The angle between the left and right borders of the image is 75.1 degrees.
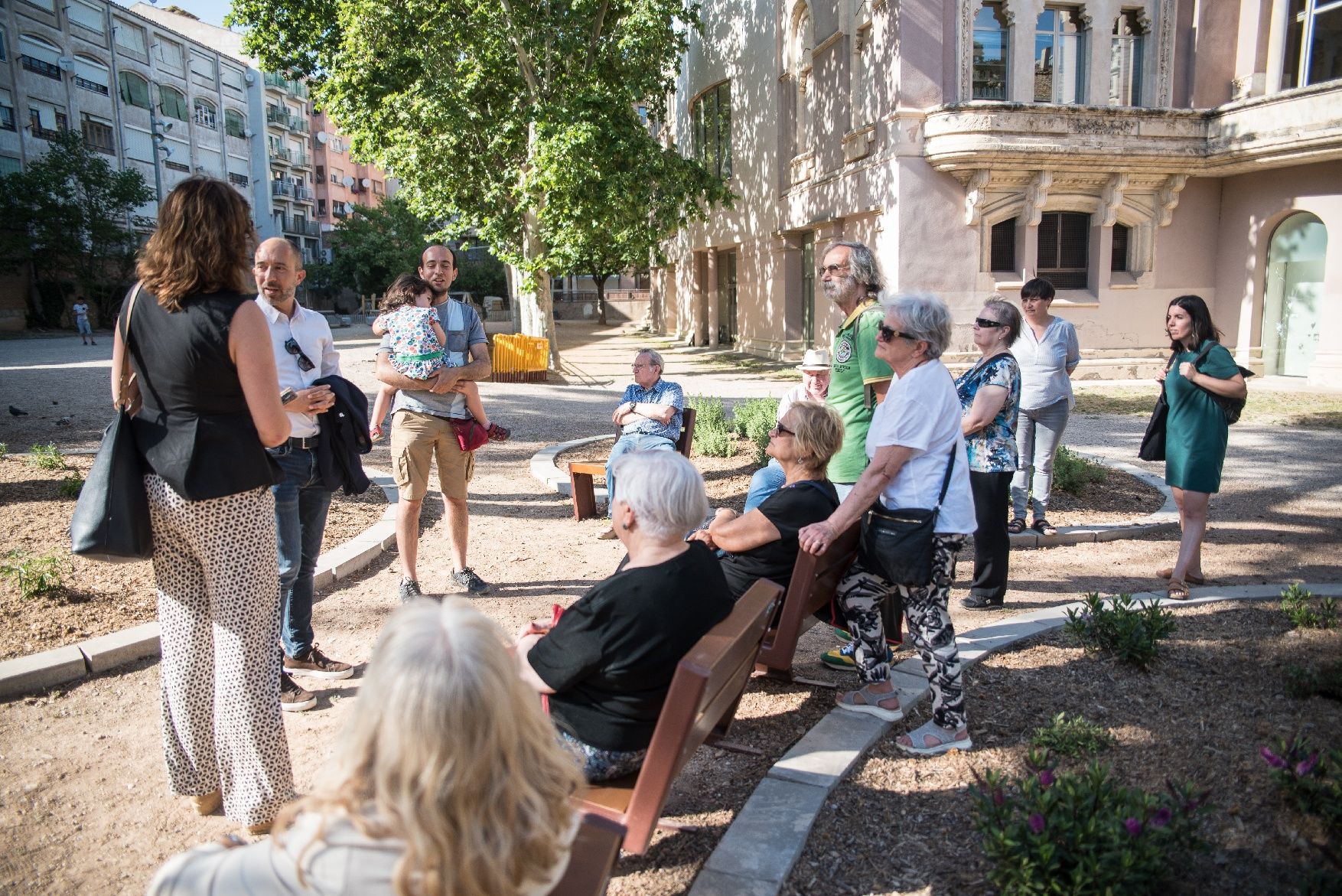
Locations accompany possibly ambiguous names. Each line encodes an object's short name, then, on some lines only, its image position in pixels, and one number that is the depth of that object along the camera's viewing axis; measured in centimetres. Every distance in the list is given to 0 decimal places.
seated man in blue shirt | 621
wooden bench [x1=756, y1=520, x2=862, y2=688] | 341
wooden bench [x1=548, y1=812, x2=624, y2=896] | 187
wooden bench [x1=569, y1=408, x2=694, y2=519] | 699
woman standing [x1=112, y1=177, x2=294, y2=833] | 257
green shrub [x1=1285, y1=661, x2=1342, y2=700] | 338
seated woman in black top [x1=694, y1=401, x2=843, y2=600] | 356
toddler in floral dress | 475
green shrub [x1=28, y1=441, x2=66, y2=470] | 698
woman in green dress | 484
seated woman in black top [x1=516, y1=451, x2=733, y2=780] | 238
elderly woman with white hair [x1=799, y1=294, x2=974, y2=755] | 320
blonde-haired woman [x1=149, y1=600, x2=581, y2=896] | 135
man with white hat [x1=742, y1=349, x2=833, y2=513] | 440
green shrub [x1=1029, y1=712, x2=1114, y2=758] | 311
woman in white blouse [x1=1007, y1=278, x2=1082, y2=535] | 620
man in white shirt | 372
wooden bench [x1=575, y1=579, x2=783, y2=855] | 221
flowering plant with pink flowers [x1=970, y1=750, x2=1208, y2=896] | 214
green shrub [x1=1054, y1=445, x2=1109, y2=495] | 738
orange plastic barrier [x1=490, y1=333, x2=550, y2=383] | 1753
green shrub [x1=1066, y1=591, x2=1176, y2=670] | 374
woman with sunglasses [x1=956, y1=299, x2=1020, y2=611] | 468
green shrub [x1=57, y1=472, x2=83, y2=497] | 642
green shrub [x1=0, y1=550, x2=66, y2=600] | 465
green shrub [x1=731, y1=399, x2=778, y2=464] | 885
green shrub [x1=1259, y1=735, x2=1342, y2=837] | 239
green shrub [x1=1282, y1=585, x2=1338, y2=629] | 407
